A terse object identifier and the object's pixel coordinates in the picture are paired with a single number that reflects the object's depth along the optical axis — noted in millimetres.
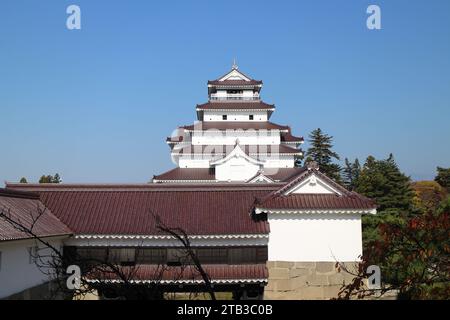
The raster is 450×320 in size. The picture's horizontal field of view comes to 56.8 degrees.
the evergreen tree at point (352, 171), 61344
